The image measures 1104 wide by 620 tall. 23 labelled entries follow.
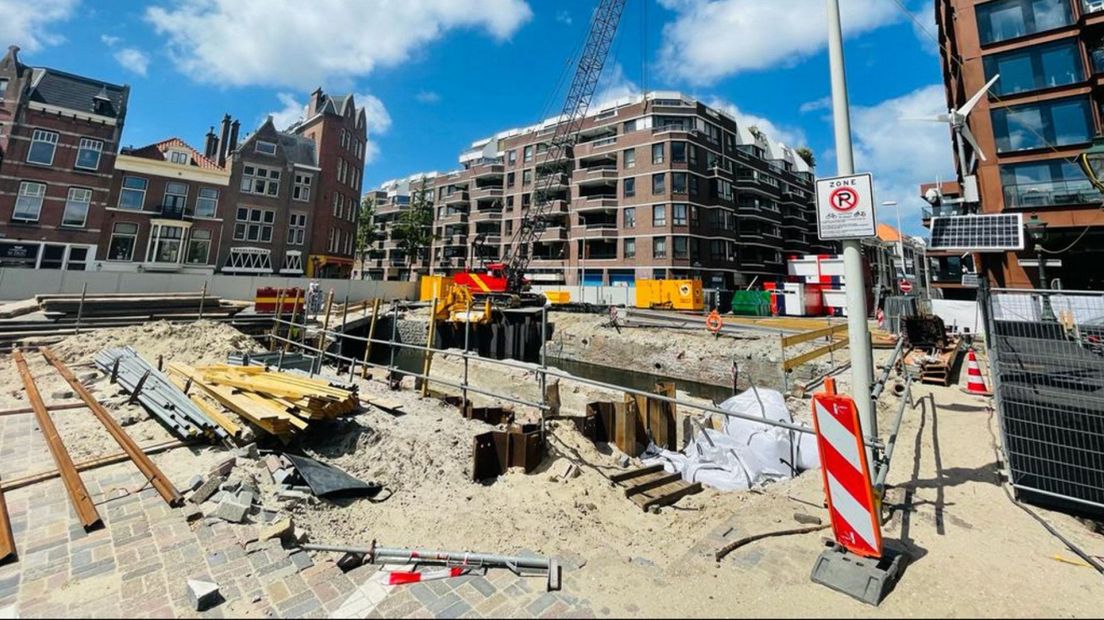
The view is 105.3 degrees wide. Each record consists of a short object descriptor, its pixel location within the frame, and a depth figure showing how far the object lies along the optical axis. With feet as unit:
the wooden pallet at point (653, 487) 17.75
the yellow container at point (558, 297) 125.18
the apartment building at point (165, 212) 100.94
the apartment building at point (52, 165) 88.33
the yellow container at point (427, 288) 119.95
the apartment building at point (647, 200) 136.36
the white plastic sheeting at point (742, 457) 21.36
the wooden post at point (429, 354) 33.83
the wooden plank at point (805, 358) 33.72
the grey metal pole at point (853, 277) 14.53
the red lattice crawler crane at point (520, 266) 82.33
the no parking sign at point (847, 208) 15.05
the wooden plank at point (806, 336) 40.53
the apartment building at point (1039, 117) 65.05
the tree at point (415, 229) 174.70
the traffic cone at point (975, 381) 30.89
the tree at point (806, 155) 227.40
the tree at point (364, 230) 193.47
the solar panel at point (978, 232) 42.98
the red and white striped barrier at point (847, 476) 10.59
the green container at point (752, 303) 112.68
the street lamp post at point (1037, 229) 45.22
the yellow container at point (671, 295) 108.47
